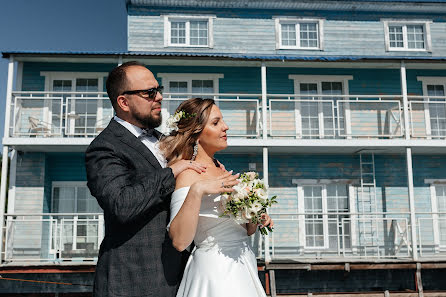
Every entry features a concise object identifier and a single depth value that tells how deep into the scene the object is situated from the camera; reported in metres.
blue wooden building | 11.87
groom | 2.12
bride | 2.62
